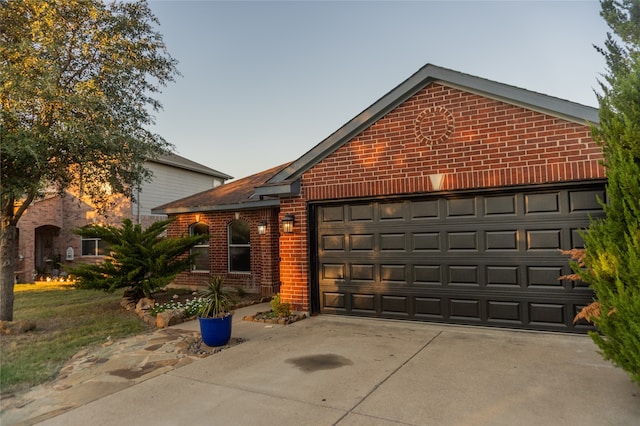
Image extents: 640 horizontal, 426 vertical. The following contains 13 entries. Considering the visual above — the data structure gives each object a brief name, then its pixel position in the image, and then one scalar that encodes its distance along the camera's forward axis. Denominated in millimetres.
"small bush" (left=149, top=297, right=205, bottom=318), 8039
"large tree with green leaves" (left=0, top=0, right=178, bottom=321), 6402
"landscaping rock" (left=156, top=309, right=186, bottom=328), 7285
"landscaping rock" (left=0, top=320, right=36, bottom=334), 6824
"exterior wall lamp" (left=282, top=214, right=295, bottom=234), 7676
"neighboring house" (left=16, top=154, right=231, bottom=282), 16828
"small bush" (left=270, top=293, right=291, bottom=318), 7434
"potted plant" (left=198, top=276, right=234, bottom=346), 5645
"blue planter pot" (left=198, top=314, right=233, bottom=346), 5633
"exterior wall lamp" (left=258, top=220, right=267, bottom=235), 10086
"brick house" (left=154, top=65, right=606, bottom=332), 5727
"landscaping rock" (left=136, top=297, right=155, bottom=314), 8438
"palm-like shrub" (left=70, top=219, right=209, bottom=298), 8343
